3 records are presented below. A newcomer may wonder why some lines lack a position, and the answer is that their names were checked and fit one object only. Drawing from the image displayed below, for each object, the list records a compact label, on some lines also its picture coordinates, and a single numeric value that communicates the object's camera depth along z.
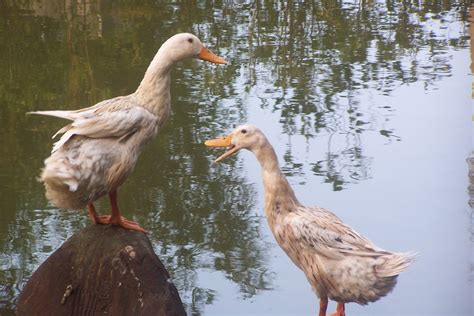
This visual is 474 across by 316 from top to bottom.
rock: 6.91
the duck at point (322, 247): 6.63
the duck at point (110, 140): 6.93
